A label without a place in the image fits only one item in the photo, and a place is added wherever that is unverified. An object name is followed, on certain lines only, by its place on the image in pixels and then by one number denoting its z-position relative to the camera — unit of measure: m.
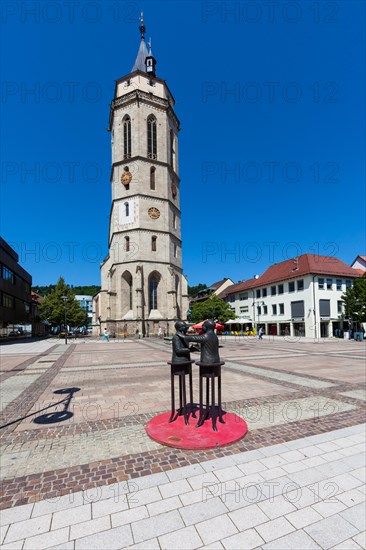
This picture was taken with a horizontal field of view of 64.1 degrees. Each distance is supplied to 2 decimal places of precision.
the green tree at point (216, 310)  46.56
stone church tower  41.44
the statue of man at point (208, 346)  5.50
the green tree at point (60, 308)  45.19
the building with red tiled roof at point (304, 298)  38.12
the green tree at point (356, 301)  34.88
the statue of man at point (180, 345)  5.69
